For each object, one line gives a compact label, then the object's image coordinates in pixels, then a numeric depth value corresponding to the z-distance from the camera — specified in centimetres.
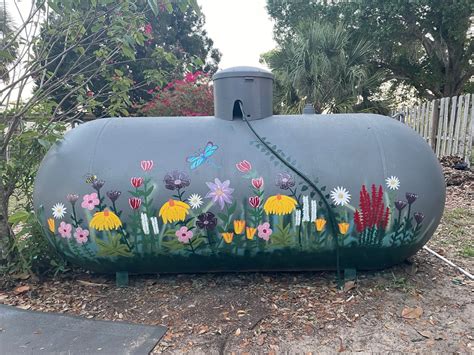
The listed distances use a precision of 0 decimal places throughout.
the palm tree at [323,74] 1119
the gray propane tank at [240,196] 253
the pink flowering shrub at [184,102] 819
